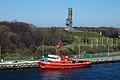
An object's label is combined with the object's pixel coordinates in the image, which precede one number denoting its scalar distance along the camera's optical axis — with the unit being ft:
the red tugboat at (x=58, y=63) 215.67
